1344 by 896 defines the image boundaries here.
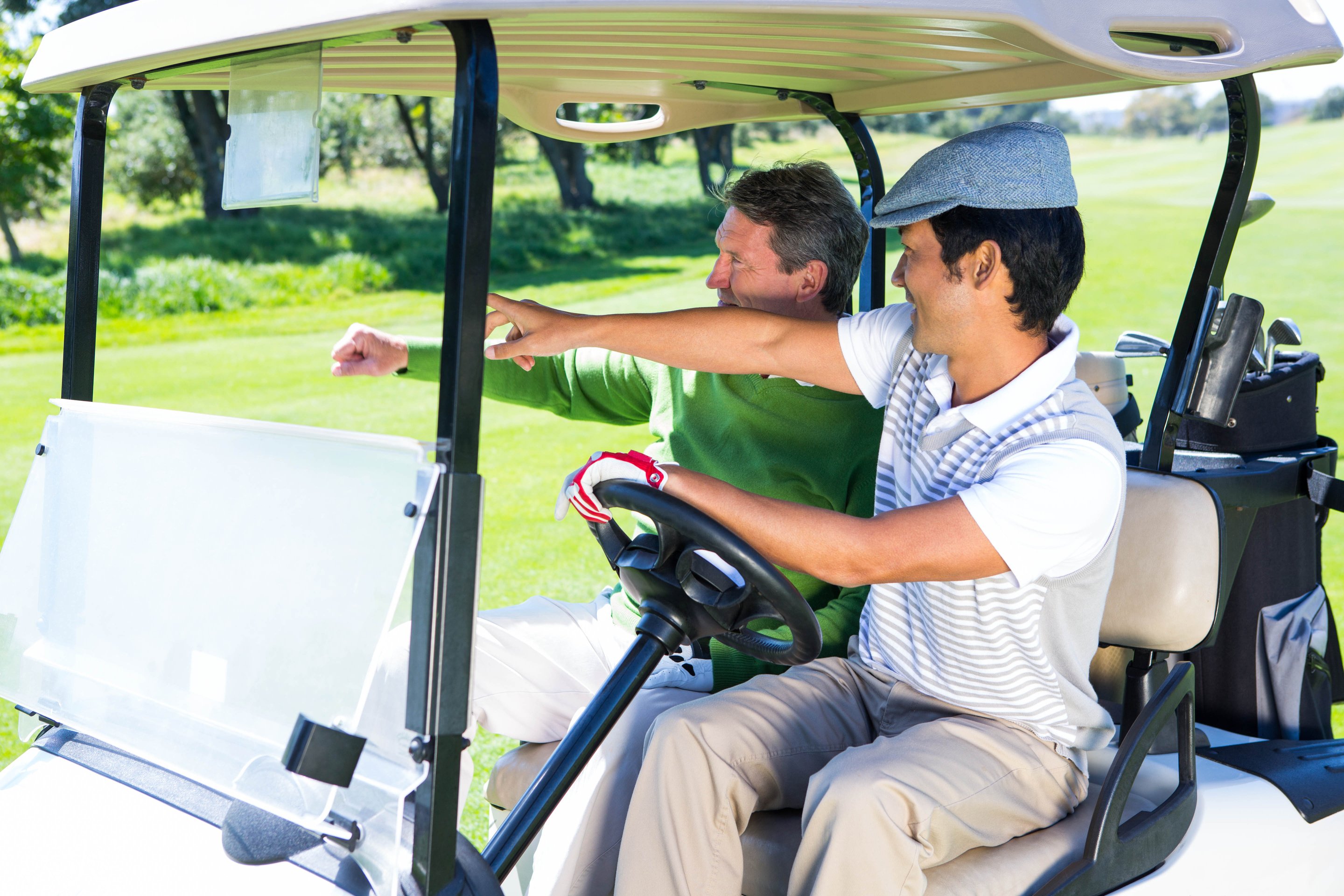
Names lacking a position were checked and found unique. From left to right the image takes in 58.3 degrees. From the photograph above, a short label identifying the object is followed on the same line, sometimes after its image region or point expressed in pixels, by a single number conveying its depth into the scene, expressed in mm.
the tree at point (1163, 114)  29672
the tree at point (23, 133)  17141
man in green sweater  2195
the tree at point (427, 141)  22703
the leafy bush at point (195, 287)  15344
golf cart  1256
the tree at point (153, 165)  25859
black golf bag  2205
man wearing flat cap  1599
